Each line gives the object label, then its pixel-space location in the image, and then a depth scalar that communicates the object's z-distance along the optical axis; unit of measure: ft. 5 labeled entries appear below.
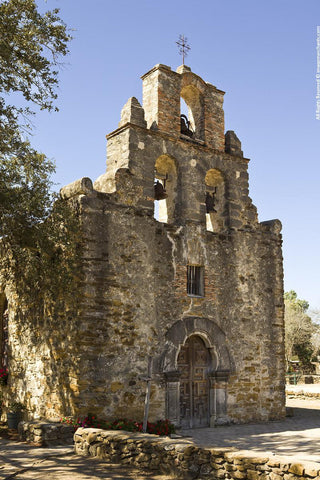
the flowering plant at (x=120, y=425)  32.63
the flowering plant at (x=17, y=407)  38.78
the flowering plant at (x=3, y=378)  42.78
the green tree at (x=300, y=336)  116.26
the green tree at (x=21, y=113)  31.82
